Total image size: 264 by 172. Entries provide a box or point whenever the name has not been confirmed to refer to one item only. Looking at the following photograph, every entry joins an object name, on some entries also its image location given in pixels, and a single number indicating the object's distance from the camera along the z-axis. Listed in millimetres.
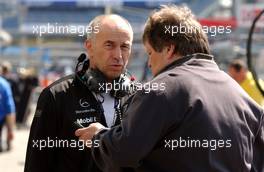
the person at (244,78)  10697
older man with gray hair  4838
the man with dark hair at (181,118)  3654
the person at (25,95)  25756
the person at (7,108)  14978
